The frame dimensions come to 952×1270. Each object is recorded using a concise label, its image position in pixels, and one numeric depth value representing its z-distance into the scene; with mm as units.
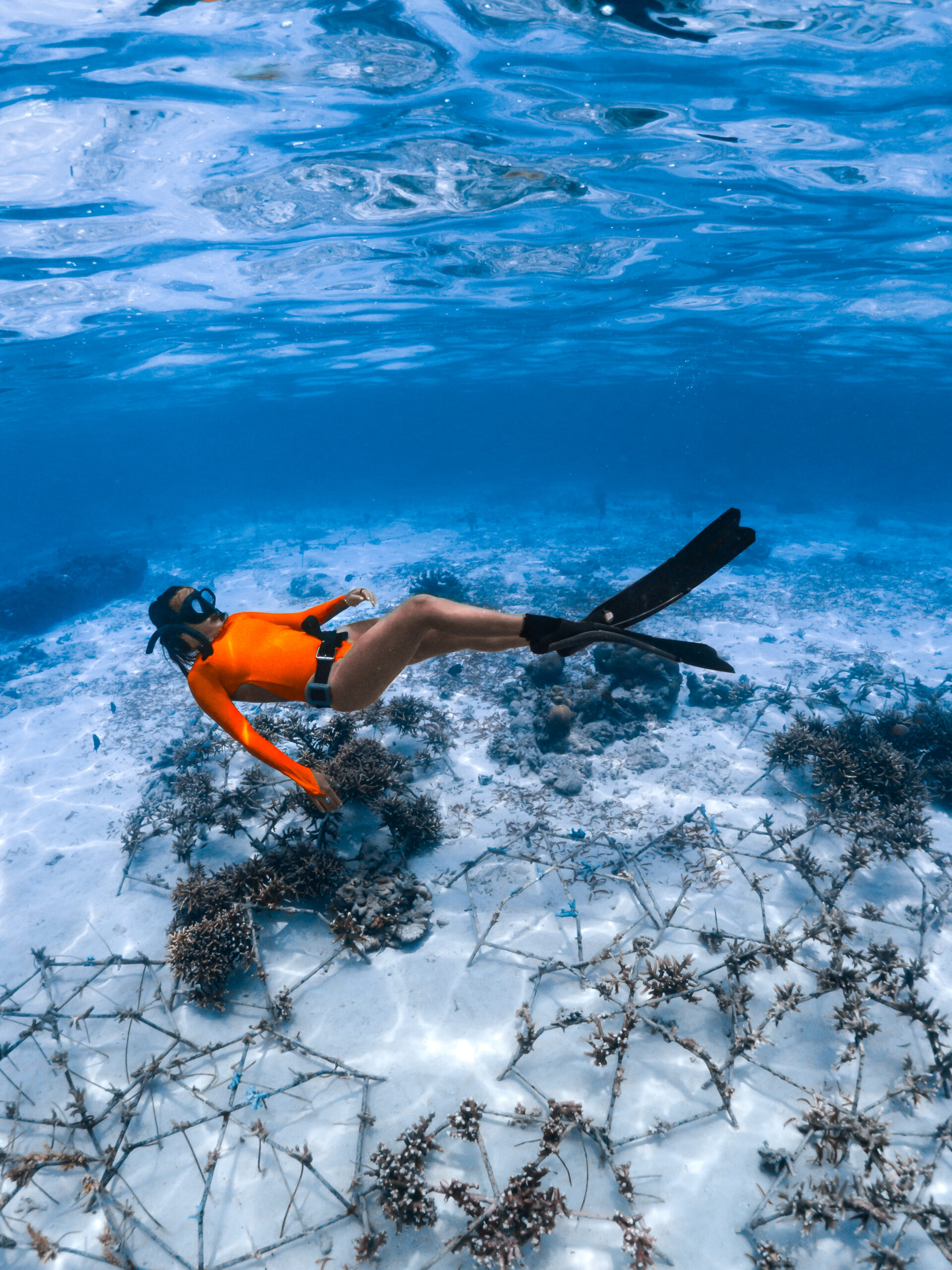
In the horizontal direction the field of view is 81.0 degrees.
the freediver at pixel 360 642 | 4664
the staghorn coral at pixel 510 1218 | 3371
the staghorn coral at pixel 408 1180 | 3590
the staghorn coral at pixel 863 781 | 6465
